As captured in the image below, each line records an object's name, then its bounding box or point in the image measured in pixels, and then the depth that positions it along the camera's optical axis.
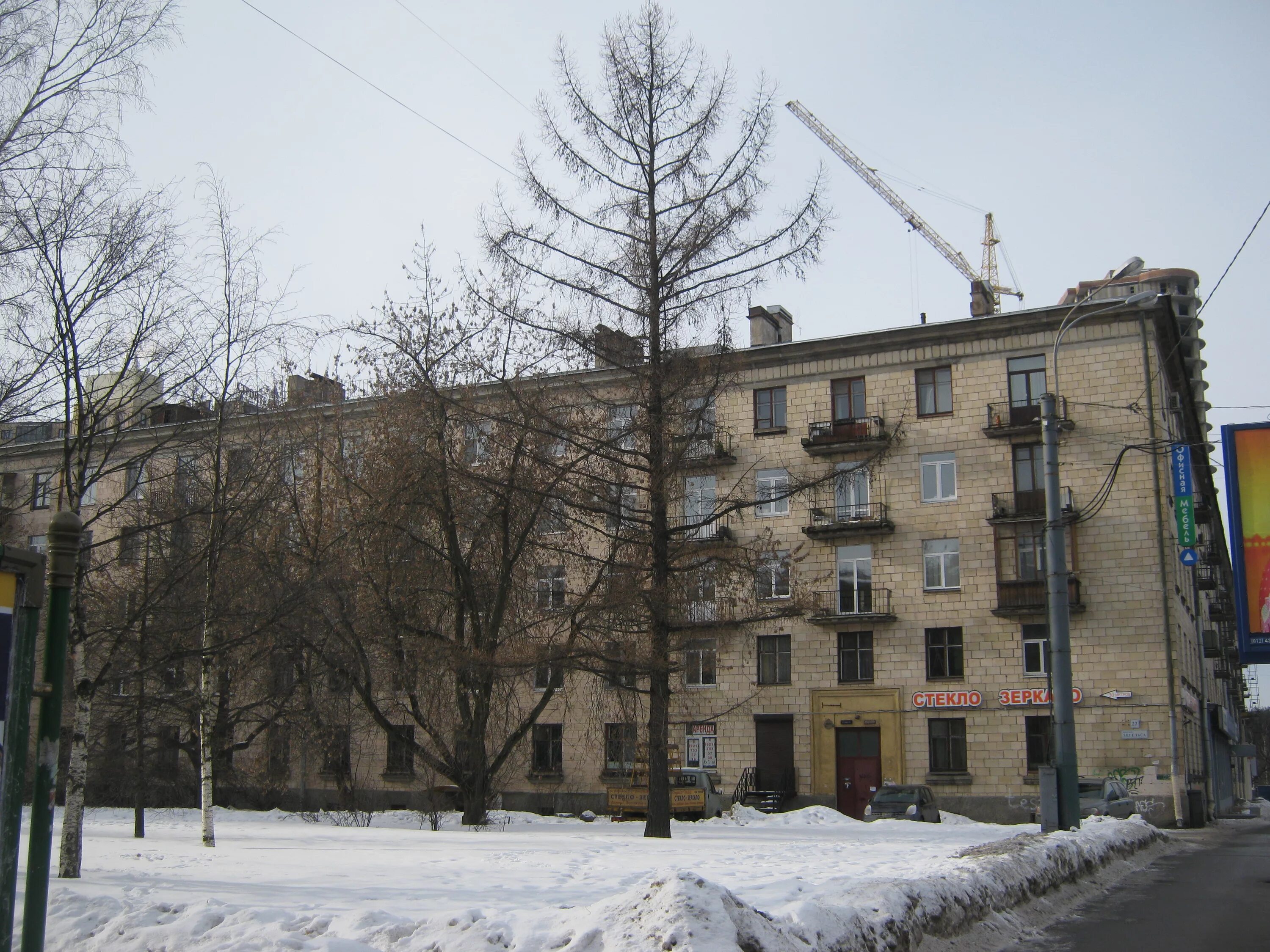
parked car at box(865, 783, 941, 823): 31.48
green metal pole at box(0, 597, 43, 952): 5.25
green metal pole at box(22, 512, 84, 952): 5.51
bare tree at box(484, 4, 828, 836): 19.86
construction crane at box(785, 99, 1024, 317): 83.38
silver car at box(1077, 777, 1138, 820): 30.89
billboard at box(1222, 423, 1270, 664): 23.48
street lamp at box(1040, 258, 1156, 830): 18.12
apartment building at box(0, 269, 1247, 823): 36.88
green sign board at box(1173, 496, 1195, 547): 36.97
